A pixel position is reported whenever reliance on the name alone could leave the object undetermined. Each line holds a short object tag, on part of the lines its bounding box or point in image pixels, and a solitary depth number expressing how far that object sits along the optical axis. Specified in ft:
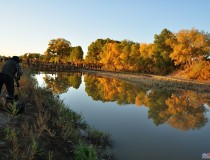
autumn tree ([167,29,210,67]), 131.47
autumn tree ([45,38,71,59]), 258.87
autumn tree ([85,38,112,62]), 267.73
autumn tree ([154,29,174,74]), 157.46
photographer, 23.17
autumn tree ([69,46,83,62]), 277.21
